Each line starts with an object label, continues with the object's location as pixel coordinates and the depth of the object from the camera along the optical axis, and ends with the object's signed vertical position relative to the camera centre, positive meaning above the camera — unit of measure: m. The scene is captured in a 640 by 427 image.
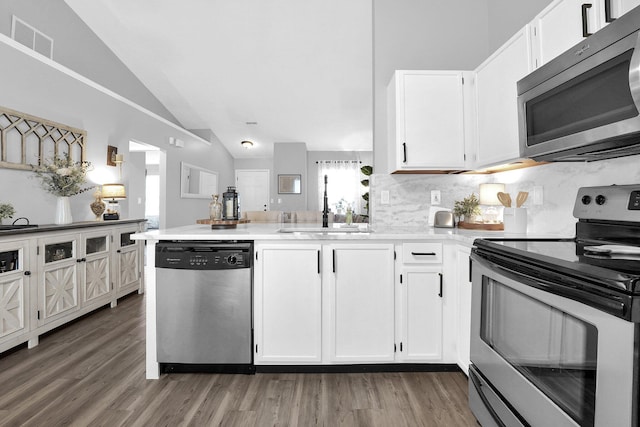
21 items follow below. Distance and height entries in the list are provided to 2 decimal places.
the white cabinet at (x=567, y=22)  1.32 +0.83
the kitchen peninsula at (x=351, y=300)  2.17 -0.54
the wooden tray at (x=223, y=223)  2.45 -0.06
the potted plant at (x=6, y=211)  2.71 +0.03
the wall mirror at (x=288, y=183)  9.00 +0.81
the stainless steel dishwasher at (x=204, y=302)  2.14 -0.54
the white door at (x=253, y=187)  10.04 +0.80
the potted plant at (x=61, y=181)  3.32 +0.33
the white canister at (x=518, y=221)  2.11 -0.04
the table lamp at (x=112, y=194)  3.98 +0.24
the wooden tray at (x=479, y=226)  2.38 -0.08
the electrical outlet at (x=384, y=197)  2.85 +0.14
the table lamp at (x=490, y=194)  2.44 +0.15
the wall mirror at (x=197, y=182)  6.93 +0.72
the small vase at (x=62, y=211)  3.31 +0.03
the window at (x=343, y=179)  9.62 +0.99
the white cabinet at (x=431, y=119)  2.52 +0.70
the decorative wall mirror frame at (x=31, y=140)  3.04 +0.73
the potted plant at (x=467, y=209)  2.68 +0.04
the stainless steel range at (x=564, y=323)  0.71 -0.29
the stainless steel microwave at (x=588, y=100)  1.04 +0.41
